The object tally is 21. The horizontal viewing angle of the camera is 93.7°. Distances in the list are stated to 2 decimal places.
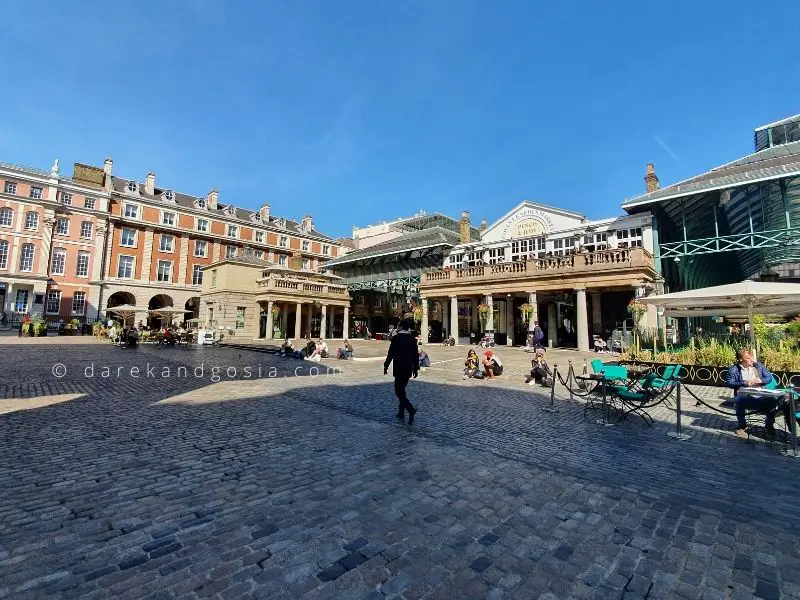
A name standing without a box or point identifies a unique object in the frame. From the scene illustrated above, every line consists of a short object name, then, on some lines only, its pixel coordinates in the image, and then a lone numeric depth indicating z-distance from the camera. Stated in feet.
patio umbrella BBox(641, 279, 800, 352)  32.55
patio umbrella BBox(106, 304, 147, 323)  90.89
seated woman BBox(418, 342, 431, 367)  53.25
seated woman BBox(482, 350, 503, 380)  45.09
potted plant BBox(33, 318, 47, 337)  95.66
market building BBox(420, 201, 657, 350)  71.26
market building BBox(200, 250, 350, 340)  112.78
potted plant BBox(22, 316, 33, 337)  94.68
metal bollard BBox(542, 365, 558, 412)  28.12
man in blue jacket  21.03
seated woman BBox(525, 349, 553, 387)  39.40
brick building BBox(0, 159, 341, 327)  125.08
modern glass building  63.62
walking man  23.68
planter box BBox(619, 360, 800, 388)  37.50
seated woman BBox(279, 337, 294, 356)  68.74
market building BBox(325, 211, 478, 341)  112.47
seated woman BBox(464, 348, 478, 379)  44.97
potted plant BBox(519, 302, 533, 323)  77.05
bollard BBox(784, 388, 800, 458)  18.34
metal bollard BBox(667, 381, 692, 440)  21.06
